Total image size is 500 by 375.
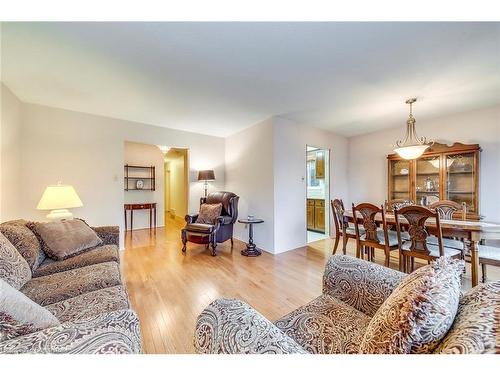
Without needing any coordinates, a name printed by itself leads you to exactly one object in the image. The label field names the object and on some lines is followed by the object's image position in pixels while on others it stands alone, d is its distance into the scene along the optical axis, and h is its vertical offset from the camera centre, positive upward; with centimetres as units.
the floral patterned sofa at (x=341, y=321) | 56 -53
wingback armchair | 338 -67
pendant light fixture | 278 +49
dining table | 195 -46
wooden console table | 529 -57
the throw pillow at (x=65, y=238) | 182 -48
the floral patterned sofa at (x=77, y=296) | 67 -61
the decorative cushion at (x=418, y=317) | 58 -38
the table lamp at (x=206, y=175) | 429 +23
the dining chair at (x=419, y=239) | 203 -56
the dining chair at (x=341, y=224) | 308 -58
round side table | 343 -106
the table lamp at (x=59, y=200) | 239 -16
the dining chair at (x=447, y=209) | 270 -32
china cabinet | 321 +17
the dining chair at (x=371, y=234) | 245 -62
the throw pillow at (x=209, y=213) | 362 -48
